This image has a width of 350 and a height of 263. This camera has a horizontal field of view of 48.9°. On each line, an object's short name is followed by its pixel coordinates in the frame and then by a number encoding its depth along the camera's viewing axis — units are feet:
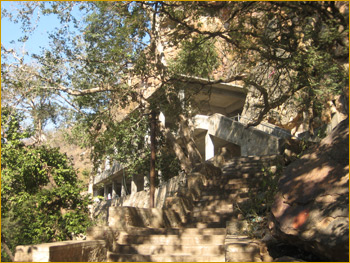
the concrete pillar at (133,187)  96.53
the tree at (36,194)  29.27
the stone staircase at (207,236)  20.38
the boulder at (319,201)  15.56
